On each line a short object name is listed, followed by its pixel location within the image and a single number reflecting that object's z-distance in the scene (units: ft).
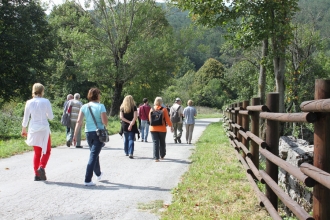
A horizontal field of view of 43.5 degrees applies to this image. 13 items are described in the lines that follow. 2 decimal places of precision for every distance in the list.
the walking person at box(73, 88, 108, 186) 25.82
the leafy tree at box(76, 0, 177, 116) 110.01
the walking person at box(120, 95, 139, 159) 39.01
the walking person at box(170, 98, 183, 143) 57.72
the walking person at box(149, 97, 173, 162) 37.65
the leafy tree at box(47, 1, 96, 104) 109.40
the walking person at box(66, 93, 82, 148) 48.14
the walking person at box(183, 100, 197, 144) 56.65
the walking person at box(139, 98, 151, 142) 58.29
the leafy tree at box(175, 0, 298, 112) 51.09
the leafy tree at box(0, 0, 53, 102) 84.33
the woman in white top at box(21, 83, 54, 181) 27.04
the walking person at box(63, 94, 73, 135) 49.55
